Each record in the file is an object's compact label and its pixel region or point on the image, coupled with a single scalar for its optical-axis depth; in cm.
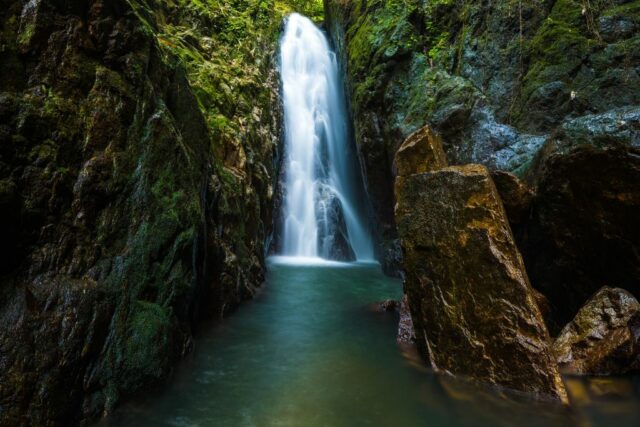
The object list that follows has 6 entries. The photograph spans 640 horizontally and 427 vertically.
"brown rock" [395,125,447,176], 548
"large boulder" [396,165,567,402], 388
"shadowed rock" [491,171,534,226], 538
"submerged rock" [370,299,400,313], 749
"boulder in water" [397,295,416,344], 564
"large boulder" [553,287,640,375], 422
